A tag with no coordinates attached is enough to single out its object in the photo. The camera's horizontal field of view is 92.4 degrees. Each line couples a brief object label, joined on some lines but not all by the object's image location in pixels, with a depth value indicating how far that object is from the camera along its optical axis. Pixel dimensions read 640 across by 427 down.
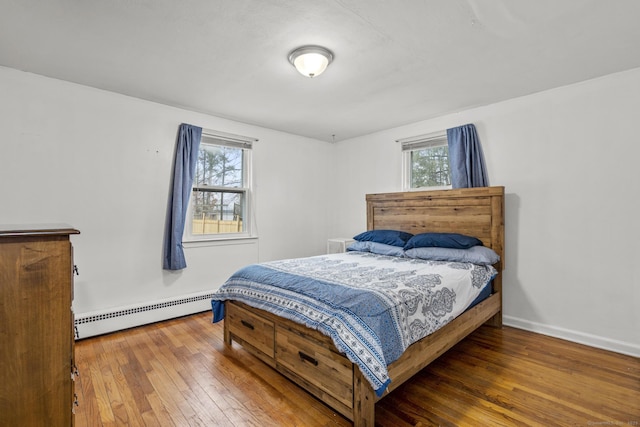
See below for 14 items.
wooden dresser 1.11
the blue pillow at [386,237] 3.57
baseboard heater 2.94
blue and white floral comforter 1.67
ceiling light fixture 2.24
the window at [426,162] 3.88
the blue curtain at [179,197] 3.40
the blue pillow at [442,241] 3.09
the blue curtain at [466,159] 3.42
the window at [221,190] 3.79
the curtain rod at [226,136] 3.80
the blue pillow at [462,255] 2.95
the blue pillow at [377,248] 3.44
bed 1.67
